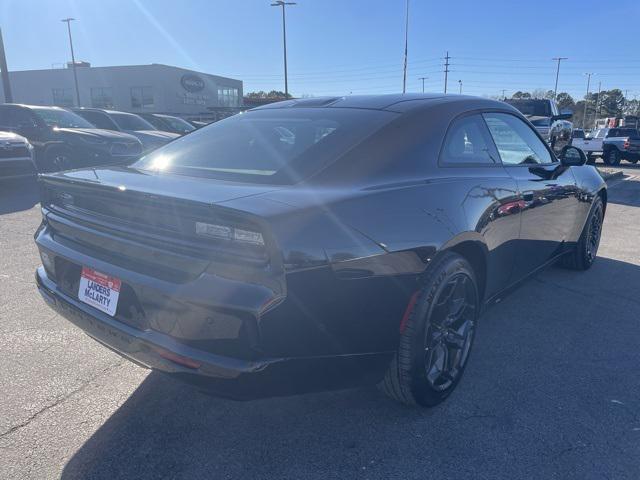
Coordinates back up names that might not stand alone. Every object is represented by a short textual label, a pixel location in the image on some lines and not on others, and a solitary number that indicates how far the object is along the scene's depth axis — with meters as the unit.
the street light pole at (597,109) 79.66
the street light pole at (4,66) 16.03
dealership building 41.47
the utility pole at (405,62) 32.88
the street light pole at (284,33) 32.34
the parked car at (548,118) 13.08
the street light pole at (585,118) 77.34
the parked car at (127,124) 11.80
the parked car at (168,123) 15.31
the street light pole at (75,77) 41.25
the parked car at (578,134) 23.17
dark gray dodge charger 1.79
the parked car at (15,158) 8.23
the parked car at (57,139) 9.41
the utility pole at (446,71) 54.50
